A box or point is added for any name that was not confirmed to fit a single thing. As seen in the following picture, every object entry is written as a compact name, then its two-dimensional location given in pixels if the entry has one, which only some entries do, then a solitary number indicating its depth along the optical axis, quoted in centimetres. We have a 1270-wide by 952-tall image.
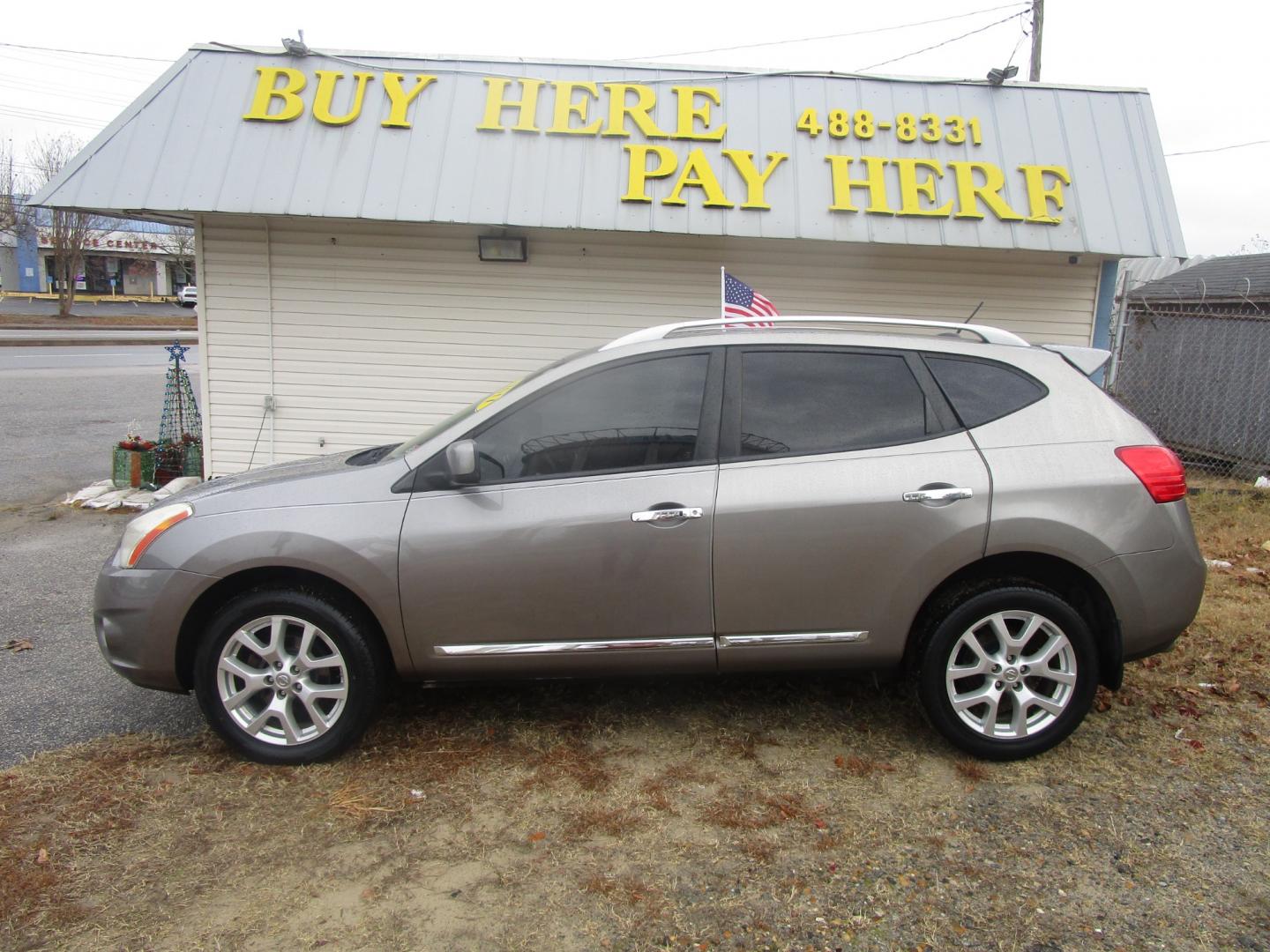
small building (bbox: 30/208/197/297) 4616
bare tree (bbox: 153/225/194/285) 4315
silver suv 367
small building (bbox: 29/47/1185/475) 750
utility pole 1337
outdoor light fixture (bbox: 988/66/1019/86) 794
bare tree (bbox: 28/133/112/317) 3506
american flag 677
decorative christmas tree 906
